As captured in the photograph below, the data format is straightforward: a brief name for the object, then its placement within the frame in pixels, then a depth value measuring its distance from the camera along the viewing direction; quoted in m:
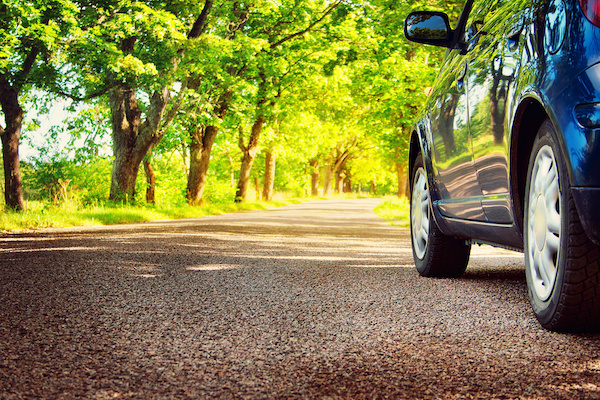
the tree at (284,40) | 18.80
